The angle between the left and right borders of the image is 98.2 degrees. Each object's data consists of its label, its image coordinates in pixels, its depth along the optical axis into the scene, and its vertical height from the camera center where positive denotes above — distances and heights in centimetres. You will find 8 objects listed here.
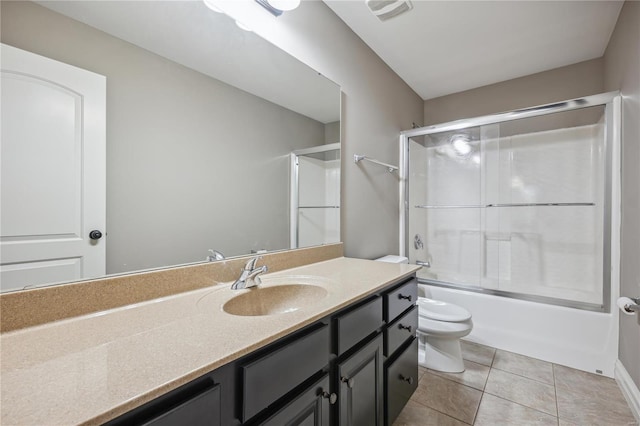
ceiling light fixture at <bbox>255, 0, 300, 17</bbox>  132 +99
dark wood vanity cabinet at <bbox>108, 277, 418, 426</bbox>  55 -45
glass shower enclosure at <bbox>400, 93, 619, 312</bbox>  229 +9
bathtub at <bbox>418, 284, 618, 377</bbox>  187 -88
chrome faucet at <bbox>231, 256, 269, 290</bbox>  109 -26
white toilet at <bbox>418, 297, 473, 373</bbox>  185 -83
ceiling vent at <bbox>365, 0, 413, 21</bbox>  171 +129
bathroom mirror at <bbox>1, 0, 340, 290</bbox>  83 +37
